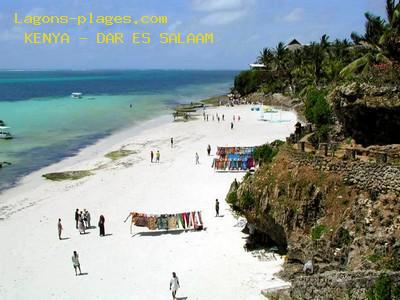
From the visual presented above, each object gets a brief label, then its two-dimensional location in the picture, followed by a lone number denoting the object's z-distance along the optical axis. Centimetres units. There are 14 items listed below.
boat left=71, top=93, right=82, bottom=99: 11731
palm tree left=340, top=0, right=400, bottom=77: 2223
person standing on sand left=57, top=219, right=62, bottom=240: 2331
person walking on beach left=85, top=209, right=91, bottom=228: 2466
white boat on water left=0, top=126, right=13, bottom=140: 5634
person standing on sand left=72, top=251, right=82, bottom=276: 1908
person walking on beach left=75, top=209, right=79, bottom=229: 2472
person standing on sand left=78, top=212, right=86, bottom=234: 2412
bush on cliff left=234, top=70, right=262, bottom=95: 9412
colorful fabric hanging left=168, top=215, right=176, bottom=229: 2358
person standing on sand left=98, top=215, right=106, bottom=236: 2353
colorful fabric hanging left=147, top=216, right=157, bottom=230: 2356
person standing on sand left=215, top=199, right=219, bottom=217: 2491
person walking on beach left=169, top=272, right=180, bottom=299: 1662
